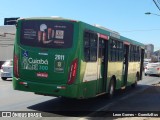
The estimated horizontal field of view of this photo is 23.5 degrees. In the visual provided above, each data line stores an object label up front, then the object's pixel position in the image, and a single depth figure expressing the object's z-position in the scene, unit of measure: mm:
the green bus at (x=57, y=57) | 11797
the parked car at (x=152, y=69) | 39972
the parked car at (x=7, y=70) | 25062
